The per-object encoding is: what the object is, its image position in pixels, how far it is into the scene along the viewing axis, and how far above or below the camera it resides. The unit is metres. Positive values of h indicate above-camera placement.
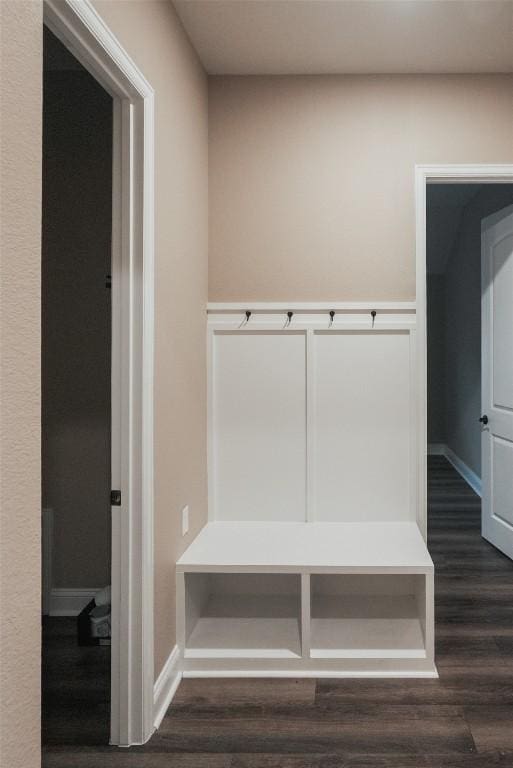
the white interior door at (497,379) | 3.93 +0.06
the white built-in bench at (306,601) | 2.61 -1.01
